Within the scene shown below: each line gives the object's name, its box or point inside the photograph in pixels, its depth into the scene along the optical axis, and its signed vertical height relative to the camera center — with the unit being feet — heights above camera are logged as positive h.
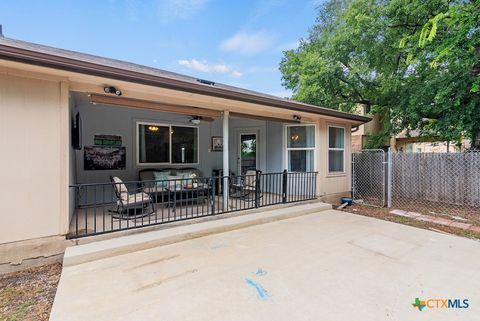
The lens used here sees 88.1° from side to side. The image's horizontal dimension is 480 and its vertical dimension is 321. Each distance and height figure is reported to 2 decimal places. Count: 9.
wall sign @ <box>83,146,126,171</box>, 19.66 -0.01
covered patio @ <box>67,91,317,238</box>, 15.80 +0.23
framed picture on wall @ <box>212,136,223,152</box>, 26.68 +1.48
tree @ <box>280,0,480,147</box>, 21.65 +9.56
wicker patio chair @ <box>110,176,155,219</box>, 14.61 -2.64
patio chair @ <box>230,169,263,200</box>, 20.93 -2.74
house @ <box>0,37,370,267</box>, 10.10 +1.42
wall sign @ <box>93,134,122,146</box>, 20.05 +1.47
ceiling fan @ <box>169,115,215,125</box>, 21.61 +3.58
